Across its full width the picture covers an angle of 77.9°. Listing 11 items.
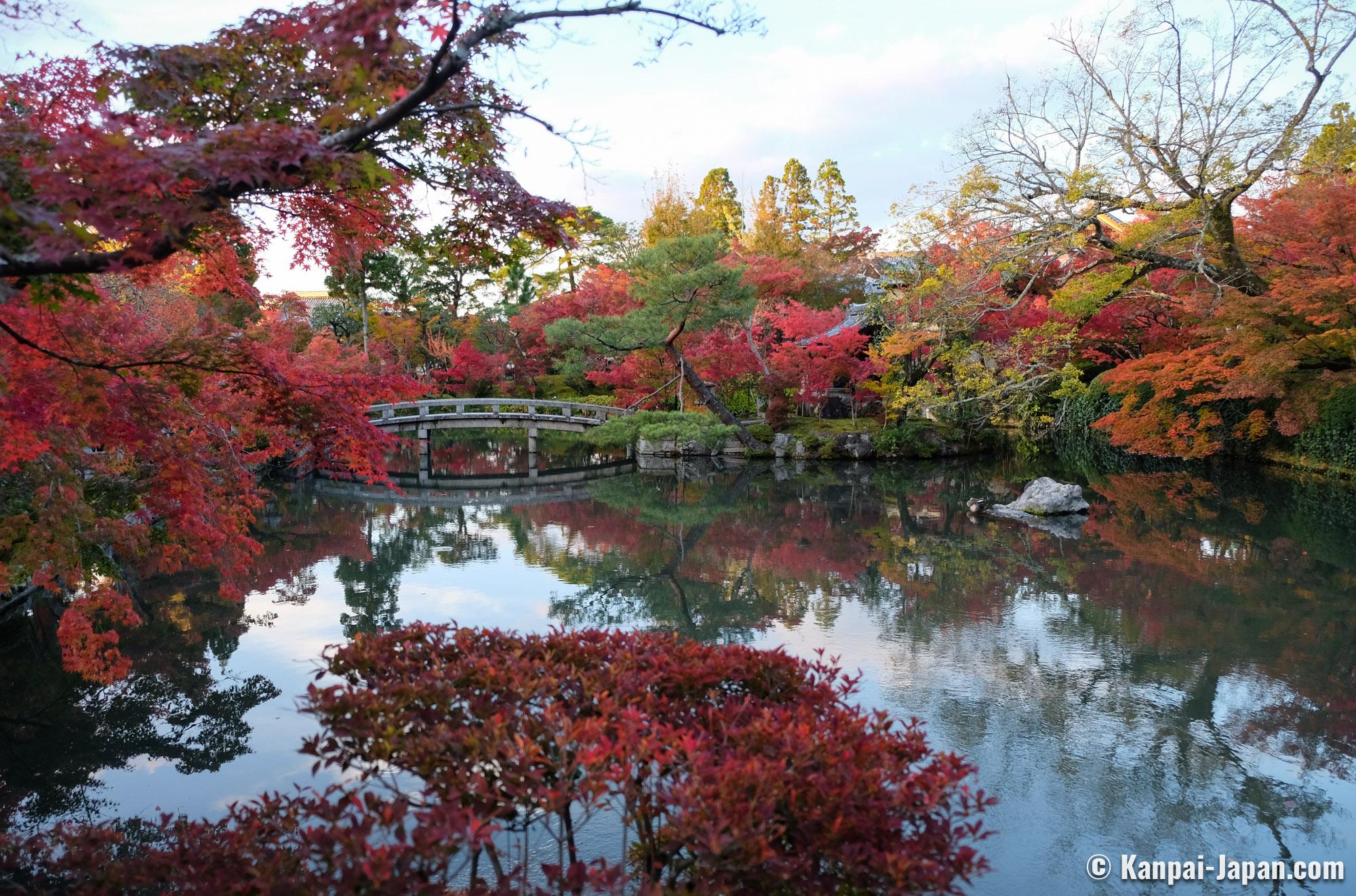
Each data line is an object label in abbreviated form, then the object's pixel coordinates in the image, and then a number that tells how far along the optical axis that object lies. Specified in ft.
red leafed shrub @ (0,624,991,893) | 6.82
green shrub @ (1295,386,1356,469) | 45.34
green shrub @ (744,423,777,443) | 61.57
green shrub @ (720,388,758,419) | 67.36
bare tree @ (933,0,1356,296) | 37.06
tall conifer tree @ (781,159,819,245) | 101.96
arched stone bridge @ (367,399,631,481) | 56.08
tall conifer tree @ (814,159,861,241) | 102.32
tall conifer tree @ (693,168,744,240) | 104.73
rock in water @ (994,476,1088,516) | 37.83
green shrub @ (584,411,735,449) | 56.18
